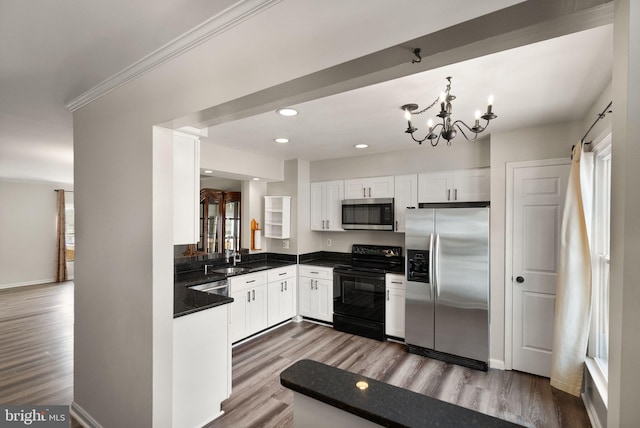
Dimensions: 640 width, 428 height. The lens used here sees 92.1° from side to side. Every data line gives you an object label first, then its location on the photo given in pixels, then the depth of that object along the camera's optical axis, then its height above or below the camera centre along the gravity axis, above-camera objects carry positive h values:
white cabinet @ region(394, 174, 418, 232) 3.99 +0.24
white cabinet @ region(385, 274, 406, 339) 3.82 -1.14
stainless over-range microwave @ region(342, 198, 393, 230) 4.13 +0.00
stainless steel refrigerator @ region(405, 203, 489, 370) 3.21 -0.76
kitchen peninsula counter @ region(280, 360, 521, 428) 0.89 -0.60
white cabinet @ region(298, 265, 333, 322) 4.38 -1.14
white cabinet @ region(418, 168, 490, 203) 3.55 +0.35
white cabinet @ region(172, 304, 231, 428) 2.12 -1.13
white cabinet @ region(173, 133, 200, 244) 2.08 +0.18
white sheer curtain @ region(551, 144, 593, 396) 2.39 -0.51
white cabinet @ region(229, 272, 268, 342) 3.73 -1.15
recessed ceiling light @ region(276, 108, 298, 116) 2.55 +0.86
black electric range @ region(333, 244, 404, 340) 3.97 -1.02
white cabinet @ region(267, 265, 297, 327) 4.23 -1.15
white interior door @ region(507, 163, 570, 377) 2.96 -0.44
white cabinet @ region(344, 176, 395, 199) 4.20 +0.38
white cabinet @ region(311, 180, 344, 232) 4.64 +0.14
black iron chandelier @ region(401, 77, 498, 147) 1.83 +0.62
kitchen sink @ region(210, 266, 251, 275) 3.91 -0.76
